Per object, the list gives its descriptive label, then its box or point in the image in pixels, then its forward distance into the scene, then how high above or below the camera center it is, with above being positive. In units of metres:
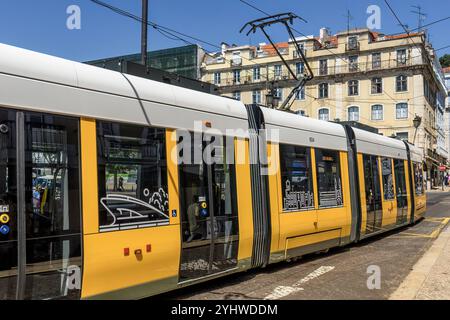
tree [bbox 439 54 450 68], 116.56 +27.34
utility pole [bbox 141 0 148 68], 11.12 +3.58
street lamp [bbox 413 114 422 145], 32.19 +3.74
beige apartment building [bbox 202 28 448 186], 63.19 +13.97
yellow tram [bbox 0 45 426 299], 4.64 +0.07
